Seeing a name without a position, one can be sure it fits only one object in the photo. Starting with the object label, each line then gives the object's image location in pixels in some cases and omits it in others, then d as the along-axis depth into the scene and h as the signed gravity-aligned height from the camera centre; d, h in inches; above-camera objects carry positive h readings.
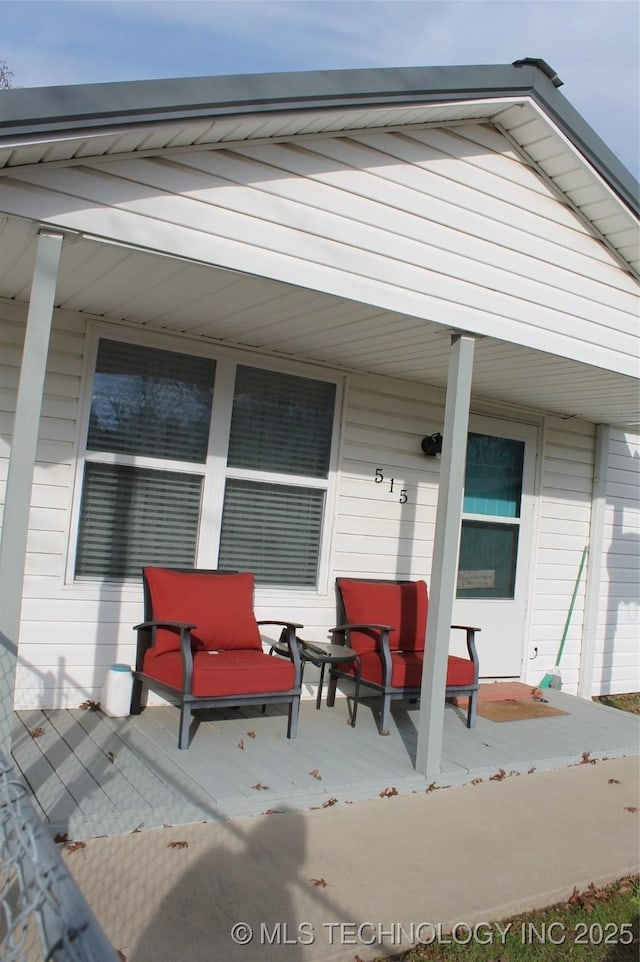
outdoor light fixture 239.7 +26.8
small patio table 184.5 -30.1
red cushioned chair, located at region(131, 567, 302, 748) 159.0 -29.8
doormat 223.0 -48.1
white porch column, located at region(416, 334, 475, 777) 163.8 -5.6
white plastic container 177.0 -40.9
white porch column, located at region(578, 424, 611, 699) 291.9 -5.1
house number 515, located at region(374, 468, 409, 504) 234.2 +14.2
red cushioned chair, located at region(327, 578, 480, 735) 186.2 -27.7
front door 260.2 +0.2
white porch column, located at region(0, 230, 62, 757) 116.3 +5.4
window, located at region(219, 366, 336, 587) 211.2 +12.3
